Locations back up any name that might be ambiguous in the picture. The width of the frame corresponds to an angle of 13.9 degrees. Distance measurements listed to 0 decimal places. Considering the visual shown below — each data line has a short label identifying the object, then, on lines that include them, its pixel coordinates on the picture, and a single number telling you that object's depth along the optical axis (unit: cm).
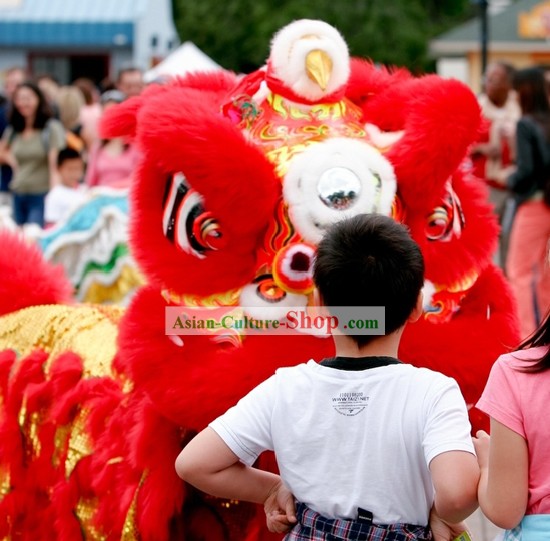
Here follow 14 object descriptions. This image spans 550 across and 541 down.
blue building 4541
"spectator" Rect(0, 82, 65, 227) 1648
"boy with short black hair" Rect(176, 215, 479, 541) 384
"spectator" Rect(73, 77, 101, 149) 1951
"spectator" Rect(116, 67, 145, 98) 1872
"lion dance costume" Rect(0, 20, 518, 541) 490
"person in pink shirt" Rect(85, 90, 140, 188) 1415
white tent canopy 2274
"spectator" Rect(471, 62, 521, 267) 1426
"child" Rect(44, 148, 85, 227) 1343
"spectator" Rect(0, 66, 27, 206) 1813
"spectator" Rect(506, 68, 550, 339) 1150
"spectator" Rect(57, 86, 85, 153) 2085
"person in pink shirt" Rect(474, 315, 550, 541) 368
